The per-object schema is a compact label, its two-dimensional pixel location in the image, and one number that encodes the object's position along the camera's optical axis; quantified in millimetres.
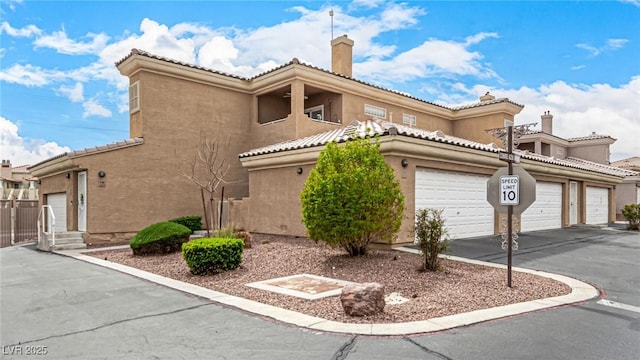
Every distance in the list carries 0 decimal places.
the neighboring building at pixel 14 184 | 36875
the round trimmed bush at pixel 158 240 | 13319
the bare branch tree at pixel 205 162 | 18891
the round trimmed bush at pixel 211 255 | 10125
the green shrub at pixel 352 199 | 10414
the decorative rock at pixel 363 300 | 6617
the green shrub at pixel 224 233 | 13031
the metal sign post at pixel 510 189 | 8359
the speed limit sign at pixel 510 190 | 8375
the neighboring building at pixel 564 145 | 31250
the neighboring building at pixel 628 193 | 32750
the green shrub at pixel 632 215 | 21125
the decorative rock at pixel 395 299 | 7522
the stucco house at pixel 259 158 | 14680
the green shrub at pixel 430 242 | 9609
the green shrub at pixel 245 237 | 13621
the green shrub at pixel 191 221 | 17094
